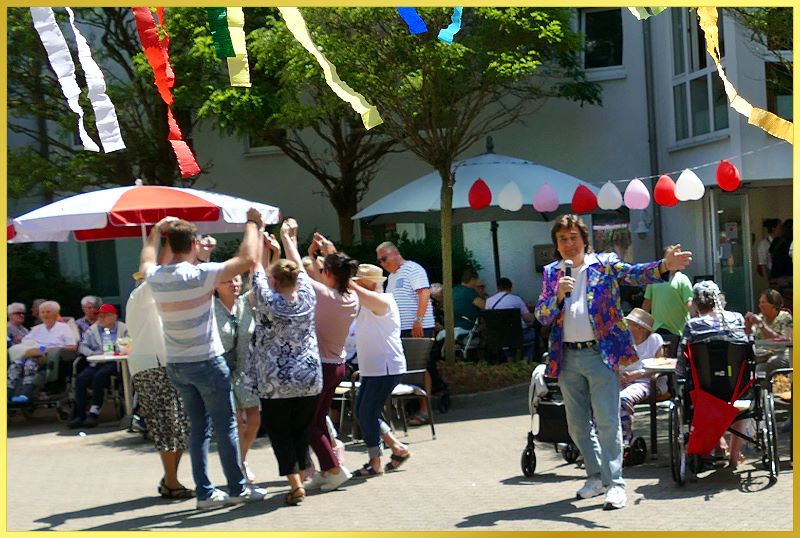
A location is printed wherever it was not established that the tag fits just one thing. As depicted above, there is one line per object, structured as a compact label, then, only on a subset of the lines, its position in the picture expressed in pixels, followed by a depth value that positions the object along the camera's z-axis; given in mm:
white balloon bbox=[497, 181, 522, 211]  14492
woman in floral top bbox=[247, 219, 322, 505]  7883
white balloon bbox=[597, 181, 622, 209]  14950
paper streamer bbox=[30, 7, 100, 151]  6430
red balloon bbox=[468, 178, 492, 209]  14602
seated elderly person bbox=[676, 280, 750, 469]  7973
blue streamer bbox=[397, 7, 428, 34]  6391
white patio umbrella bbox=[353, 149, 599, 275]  15367
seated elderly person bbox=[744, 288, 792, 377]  10570
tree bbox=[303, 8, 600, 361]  13516
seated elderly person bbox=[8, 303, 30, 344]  14648
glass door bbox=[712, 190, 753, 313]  19312
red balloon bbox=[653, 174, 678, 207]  14133
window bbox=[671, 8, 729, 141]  19078
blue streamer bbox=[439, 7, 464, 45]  6398
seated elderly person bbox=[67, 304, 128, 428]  13180
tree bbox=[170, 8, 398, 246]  14695
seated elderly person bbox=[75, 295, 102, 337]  14258
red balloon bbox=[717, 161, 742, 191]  13461
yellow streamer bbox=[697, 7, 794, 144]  5986
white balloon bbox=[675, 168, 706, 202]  13672
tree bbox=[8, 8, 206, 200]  19234
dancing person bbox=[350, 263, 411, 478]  8984
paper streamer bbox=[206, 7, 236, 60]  6291
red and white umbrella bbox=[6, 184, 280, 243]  11281
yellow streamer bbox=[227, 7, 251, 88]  6230
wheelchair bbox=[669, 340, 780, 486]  7863
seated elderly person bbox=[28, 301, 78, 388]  13969
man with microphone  7363
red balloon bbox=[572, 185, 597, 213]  15000
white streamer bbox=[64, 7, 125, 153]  6465
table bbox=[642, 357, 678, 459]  8531
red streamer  6505
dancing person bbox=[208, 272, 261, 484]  8555
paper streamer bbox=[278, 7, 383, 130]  6188
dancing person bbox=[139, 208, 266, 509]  7629
